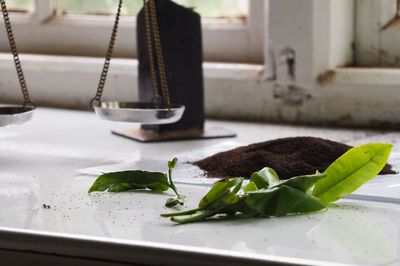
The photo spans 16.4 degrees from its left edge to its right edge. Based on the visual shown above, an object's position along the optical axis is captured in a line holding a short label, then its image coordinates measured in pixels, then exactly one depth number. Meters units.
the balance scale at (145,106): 1.33
